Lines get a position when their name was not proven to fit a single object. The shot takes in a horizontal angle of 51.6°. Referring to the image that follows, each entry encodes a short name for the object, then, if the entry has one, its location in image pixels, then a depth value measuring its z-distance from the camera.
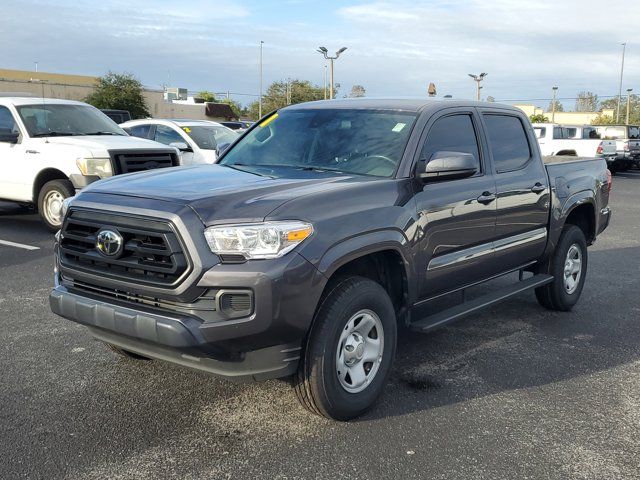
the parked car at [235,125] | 25.23
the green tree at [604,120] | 72.94
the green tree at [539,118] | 60.93
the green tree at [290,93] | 59.28
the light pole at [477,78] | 38.51
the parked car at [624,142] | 25.67
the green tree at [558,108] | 101.50
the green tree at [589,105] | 106.75
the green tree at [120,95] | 40.34
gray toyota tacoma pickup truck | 3.33
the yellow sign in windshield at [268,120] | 5.39
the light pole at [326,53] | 31.78
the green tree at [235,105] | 69.16
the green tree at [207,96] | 73.99
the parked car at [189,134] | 13.18
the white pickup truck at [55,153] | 9.37
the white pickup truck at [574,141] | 23.36
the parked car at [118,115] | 19.95
